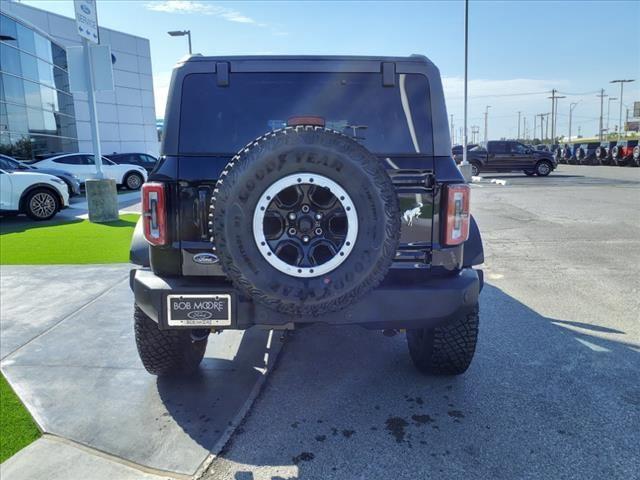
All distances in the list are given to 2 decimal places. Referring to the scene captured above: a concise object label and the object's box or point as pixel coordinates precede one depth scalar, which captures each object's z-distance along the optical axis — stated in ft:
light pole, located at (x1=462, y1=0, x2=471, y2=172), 67.46
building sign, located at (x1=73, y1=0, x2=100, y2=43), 33.19
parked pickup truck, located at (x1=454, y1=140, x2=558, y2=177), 82.48
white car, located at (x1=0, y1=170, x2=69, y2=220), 34.91
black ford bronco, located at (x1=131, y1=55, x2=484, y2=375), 7.75
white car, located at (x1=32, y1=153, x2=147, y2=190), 60.23
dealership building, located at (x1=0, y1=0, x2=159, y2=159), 77.66
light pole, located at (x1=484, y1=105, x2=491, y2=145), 266.28
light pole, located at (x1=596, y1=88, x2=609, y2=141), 274.93
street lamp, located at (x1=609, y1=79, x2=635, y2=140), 248.73
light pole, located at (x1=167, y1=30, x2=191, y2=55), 73.82
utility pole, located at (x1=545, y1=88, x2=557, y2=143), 263.90
